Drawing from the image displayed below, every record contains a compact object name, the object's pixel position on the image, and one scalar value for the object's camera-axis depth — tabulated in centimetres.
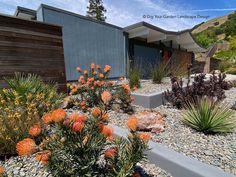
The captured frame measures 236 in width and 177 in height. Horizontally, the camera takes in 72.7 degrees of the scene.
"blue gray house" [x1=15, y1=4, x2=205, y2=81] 628
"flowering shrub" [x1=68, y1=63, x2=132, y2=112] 341
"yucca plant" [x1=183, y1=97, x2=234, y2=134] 257
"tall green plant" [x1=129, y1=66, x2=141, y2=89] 493
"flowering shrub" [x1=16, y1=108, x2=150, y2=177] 103
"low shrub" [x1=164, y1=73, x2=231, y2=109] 380
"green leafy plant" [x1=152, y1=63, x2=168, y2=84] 553
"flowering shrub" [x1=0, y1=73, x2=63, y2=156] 204
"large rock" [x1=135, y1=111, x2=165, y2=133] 262
